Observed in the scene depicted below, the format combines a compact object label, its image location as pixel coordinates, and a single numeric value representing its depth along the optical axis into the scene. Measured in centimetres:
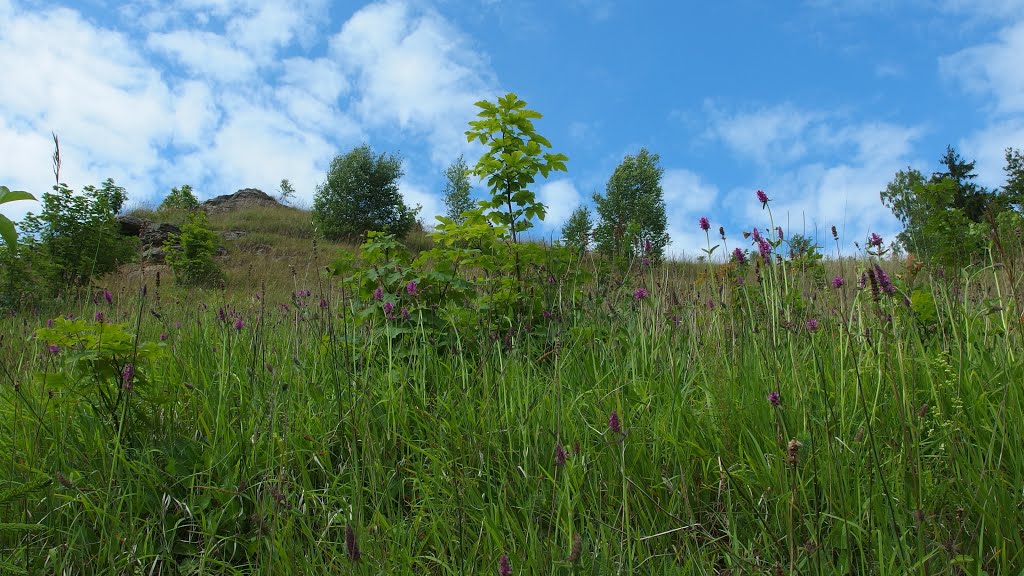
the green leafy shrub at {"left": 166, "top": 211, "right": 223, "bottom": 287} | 1722
